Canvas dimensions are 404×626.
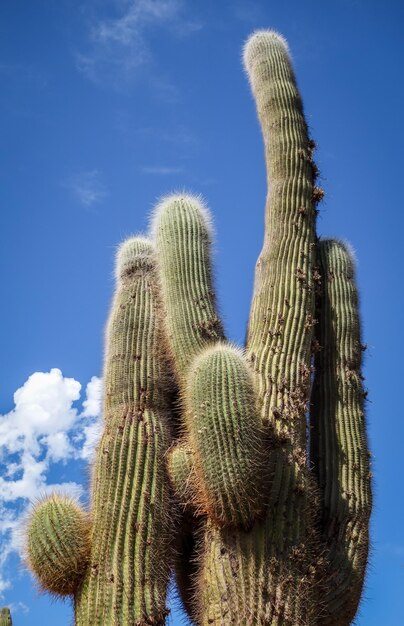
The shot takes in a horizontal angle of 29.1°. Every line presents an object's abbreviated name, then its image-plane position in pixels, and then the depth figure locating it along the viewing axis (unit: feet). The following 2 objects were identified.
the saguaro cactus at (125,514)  17.02
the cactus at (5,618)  24.56
